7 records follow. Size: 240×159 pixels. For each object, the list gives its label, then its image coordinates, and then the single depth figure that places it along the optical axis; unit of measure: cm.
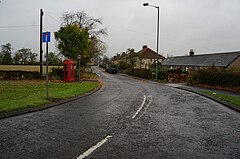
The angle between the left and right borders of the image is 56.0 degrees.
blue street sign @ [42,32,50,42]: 1092
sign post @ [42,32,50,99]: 1092
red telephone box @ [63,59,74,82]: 2491
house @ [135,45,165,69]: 8584
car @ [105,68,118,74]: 5603
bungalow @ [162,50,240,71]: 4556
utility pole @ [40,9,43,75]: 2705
